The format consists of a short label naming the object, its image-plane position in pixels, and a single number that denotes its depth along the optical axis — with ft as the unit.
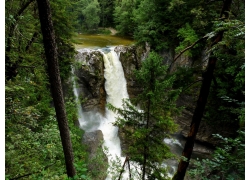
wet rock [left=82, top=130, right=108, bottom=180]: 34.96
